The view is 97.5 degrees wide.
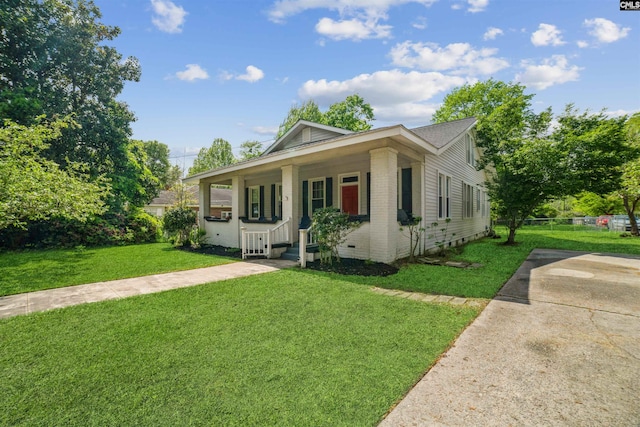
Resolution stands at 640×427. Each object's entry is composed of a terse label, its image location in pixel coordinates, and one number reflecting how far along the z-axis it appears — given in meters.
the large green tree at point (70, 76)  11.43
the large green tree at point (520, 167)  10.68
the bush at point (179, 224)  11.91
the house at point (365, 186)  7.07
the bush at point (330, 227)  6.92
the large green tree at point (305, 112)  28.19
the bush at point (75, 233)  11.34
